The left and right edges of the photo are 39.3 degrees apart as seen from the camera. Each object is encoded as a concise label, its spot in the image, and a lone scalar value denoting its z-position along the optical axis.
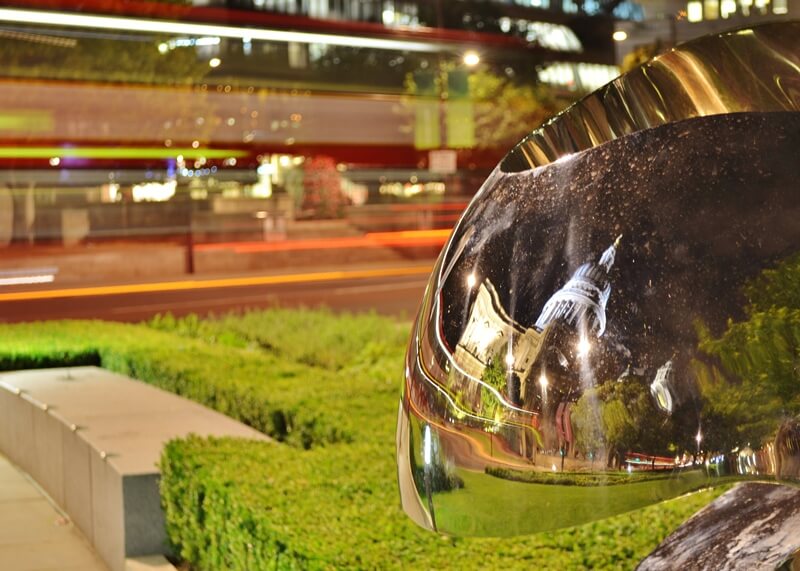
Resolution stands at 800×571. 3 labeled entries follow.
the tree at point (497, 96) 12.20
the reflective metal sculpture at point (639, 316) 1.43
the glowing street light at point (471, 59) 12.34
